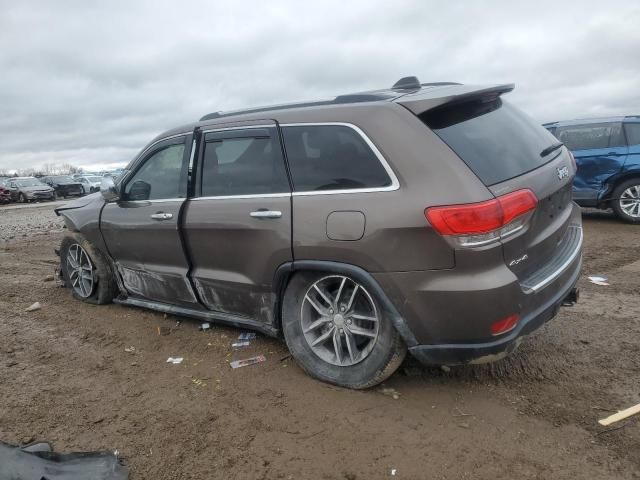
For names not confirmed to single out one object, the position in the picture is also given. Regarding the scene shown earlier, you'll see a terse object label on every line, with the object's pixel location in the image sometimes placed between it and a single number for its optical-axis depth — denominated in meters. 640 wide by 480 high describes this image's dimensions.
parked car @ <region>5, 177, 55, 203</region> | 29.77
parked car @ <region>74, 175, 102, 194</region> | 34.94
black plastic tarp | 2.37
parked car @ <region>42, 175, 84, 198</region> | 33.31
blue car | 8.48
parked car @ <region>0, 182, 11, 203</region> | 29.48
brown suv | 2.66
